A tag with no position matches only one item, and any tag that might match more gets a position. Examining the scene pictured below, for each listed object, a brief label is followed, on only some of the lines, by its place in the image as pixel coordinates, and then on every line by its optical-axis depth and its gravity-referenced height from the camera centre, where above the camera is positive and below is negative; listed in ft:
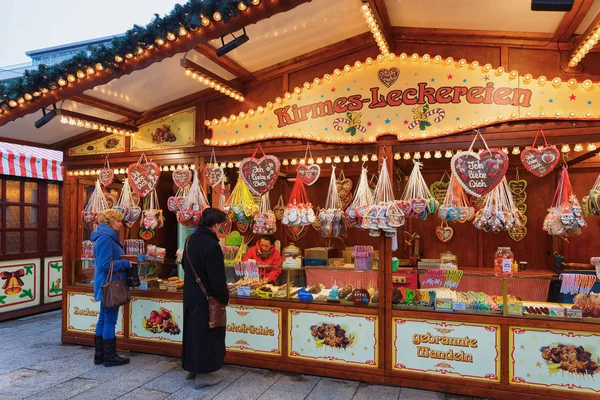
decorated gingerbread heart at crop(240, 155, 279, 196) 16.53 +1.54
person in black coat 13.99 -2.88
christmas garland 12.35 +5.51
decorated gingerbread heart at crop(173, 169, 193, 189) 18.45 +1.52
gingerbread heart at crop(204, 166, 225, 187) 17.90 +1.55
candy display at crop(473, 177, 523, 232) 14.37 -0.15
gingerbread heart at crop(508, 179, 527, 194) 23.56 +1.30
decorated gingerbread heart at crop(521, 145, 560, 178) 13.65 +1.67
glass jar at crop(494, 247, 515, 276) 16.38 -2.20
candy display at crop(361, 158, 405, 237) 14.83 -0.09
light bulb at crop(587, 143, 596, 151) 16.89 +2.59
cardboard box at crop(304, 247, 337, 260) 23.63 -2.49
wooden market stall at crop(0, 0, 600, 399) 13.84 +2.56
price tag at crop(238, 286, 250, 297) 17.54 -3.43
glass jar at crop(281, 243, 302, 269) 17.70 -2.19
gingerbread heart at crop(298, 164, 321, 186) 16.57 +1.51
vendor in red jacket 21.67 -2.33
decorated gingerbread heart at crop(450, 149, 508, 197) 13.83 +1.35
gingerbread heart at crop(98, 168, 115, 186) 19.89 +1.76
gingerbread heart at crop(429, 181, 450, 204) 24.62 +1.21
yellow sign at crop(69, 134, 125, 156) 20.53 +3.30
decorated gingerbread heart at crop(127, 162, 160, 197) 18.72 +1.58
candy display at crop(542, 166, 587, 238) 13.87 -0.22
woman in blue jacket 16.88 -2.42
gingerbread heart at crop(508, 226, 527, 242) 23.76 -1.41
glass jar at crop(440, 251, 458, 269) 20.81 -2.69
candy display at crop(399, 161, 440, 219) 14.98 +0.34
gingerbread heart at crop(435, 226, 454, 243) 25.02 -1.45
